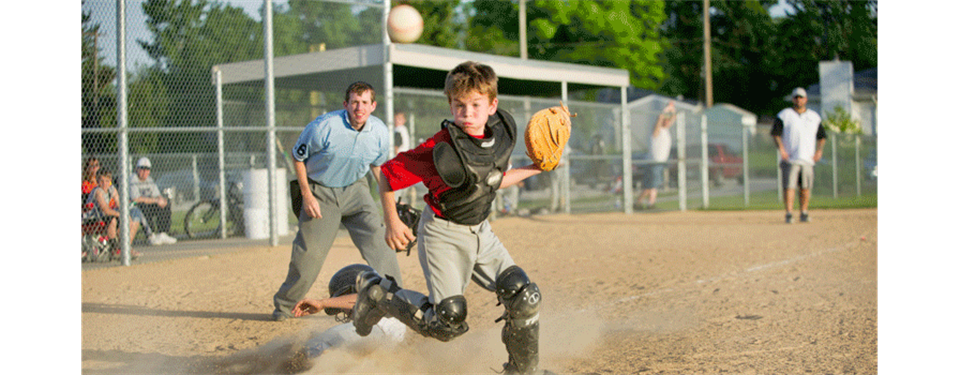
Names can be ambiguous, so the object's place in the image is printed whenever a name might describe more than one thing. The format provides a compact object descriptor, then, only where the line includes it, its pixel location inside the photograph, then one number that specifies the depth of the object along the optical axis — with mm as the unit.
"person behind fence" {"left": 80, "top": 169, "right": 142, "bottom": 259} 8773
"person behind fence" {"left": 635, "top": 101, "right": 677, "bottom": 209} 15734
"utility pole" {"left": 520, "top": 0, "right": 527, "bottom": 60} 26766
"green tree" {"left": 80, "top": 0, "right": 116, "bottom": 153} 8383
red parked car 20489
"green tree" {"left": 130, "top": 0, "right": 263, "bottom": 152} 8836
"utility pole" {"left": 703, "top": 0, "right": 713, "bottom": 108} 30188
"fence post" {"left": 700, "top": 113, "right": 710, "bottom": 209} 17188
